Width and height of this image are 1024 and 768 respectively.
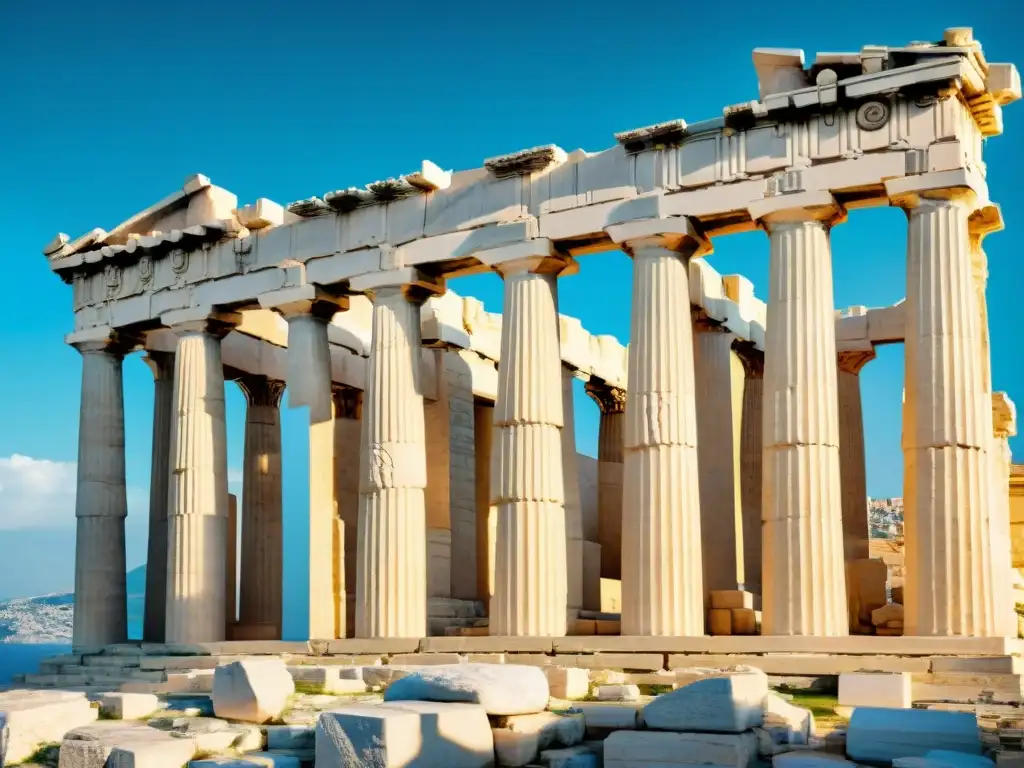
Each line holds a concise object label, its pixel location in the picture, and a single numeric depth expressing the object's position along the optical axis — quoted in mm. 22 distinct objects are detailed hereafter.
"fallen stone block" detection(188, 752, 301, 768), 16109
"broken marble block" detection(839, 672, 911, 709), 18750
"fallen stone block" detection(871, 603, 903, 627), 27109
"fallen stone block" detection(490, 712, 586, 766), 15852
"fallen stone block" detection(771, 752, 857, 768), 14414
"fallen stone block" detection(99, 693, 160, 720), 19312
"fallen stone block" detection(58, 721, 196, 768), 16298
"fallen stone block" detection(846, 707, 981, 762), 14828
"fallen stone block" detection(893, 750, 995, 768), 13781
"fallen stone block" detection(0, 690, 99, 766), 17547
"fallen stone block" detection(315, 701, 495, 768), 14961
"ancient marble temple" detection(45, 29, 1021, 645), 23109
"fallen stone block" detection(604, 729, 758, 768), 14789
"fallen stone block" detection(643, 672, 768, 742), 15156
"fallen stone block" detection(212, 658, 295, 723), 18266
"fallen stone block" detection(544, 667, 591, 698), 19156
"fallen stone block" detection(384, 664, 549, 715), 16250
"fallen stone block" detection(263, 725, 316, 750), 16969
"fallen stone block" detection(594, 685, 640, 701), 18578
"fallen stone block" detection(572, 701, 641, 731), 16453
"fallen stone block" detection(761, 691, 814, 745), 16031
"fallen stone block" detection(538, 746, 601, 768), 15688
